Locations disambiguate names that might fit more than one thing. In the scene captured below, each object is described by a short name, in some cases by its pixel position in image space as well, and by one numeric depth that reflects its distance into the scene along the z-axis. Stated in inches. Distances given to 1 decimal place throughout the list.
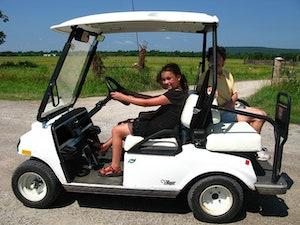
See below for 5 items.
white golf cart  108.9
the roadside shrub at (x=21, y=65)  1059.4
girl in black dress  115.9
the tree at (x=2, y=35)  1174.6
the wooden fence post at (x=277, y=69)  371.2
